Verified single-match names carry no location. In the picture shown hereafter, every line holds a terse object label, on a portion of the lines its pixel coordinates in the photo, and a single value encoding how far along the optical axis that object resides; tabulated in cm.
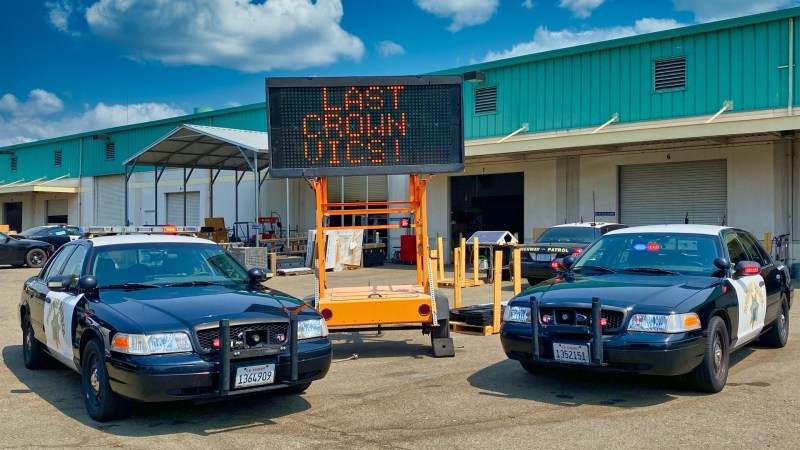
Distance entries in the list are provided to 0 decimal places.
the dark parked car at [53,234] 2748
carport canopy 2356
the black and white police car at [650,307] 608
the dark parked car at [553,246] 1505
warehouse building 1877
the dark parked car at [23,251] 2466
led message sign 827
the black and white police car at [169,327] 540
